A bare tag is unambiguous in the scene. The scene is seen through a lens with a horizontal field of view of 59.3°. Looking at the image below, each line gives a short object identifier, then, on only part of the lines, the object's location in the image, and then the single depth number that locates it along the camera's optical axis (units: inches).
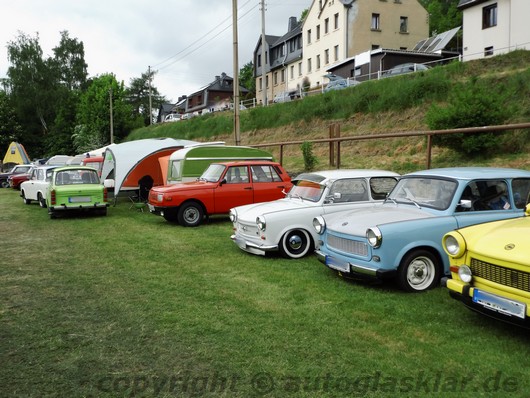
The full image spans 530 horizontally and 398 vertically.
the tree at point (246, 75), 3316.9
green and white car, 533.6
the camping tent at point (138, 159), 632.4
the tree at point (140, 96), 3567.9
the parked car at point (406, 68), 1097.8
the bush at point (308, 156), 660.1
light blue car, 226.7
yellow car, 158.4
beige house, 1699.1
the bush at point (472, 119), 540.7
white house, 1131.3
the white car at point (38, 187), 680.4
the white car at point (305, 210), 306.0
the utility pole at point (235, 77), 735.1
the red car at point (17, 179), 1105.6
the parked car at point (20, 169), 1193.3
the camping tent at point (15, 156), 1875.0
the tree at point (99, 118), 2278.5
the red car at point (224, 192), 460.1
